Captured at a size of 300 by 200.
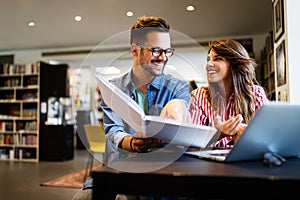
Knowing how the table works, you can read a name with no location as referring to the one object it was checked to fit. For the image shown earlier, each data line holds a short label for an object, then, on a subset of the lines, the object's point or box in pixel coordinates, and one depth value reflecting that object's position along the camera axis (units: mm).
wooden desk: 465
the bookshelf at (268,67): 4223
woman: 1026
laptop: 580
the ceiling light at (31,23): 4950
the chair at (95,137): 3734
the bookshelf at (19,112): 6023
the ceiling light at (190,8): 4215
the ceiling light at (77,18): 4684
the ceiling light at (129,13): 4473
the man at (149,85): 734
